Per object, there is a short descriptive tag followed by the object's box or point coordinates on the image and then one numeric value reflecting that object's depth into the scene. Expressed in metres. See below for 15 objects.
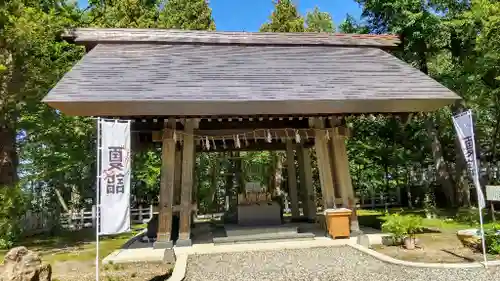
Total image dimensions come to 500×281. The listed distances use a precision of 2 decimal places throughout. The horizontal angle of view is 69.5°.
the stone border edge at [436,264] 5.91
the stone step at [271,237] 9.10
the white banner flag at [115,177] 5.49
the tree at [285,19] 18.89
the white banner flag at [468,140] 6.24
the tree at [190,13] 21.05
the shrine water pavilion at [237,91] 7.78
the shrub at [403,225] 7.80
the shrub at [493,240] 6.73
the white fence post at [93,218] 16.07
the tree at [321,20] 32.37
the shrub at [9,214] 10.89
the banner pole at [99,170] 5.58
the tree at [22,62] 10.28
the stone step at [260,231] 9.38
